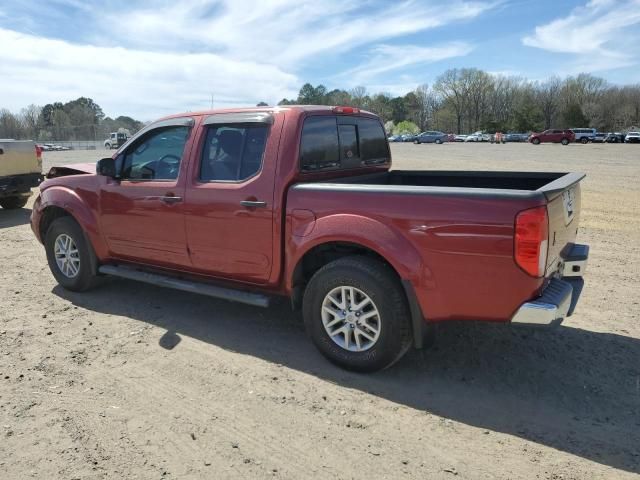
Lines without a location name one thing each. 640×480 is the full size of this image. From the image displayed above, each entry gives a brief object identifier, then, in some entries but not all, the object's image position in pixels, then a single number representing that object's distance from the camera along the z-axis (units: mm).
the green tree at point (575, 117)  93688
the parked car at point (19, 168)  10555
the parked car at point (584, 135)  60881
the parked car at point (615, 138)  64562
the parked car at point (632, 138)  61625
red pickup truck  3189
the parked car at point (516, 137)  77000
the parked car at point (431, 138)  73362
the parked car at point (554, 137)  56062
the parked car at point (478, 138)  83850
